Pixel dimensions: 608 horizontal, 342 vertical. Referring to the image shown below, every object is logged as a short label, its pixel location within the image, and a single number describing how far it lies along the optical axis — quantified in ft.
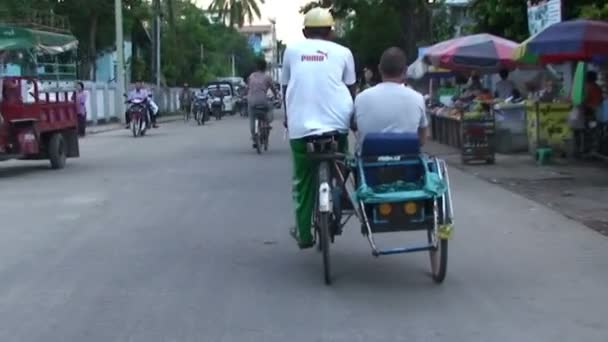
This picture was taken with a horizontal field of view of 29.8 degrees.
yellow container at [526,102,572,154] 66.91
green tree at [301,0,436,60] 146.92
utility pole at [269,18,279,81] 401.21
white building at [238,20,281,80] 436.76
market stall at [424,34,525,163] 65.72
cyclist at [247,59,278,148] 73.97
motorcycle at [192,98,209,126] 151.01
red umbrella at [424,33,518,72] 74.18
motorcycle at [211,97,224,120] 172.04
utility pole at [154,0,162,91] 191.83
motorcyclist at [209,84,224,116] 173.17
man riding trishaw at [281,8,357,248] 28.78
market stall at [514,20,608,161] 54.85
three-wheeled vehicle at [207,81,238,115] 178.03
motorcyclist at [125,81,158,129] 110.83
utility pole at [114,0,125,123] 145.48
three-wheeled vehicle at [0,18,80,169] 61.77
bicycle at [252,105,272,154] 74.43
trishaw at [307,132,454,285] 27.14
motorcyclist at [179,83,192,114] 172.76
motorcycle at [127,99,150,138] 108.88
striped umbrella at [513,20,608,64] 54.54
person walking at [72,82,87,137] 113.60
